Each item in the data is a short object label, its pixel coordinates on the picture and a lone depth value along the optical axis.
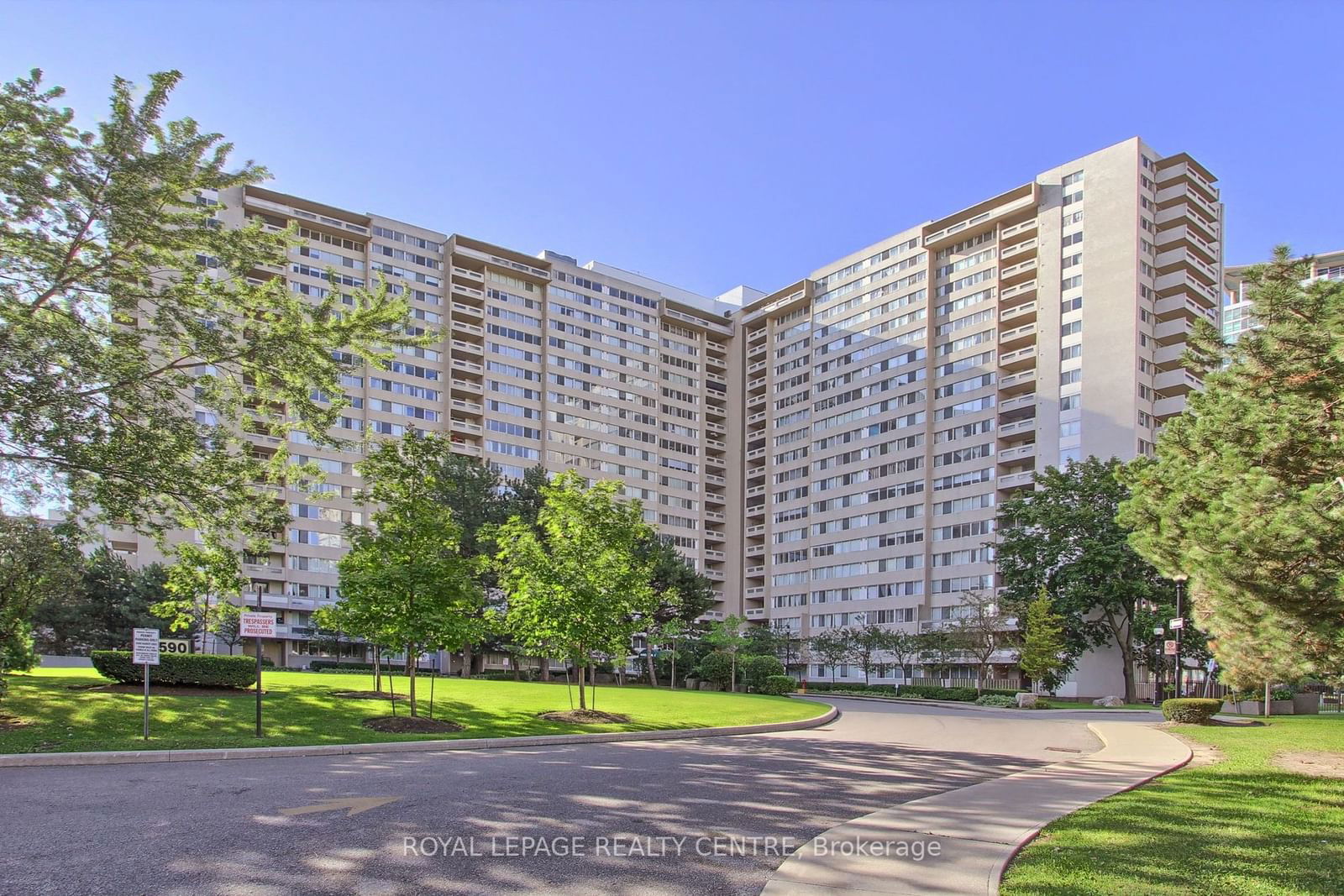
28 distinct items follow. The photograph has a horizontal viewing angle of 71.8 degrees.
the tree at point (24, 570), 22.33
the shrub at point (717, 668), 58.86
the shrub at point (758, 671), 55.19
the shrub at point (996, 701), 52.88
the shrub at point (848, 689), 68.74
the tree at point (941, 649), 63.28
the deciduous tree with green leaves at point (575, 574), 25.86
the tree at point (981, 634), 59.12
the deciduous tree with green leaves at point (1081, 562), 59.31
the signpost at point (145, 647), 17.91
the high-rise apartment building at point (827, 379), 78.38
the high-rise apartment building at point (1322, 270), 132.00
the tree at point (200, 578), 24.16
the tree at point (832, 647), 78.94
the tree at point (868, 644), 75.25
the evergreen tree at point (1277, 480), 12.98
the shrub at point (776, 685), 54.91
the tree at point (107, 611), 64.50
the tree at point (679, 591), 63.09
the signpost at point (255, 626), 18.44
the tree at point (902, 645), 70.64
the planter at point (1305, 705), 43.16
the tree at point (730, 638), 56.66
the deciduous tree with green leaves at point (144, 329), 19.11
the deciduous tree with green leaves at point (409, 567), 21.48
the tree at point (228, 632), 63.03
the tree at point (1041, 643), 54.56
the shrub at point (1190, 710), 28.41
